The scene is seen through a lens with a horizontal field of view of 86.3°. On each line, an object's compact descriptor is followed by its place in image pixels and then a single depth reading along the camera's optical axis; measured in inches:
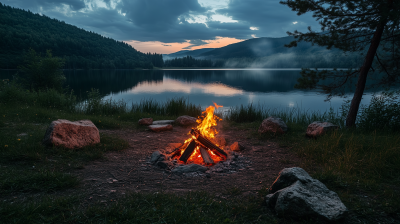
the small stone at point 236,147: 269.0
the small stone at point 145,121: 381.1
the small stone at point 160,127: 351.7
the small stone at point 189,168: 202.3
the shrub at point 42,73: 929.5
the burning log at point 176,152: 243.9
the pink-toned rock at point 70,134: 222.7
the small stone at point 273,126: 310.2
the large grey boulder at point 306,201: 118.3
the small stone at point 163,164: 212.4
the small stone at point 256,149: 266.2
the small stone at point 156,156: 226.3
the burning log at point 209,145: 240.2
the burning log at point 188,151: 229.2
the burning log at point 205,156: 226.5
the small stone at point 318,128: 272.5
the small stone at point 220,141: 288.8
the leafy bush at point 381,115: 295.1
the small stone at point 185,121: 396.6
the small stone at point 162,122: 391.6
